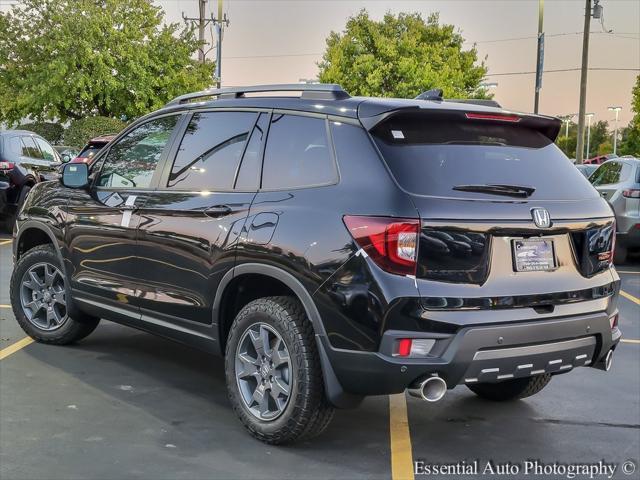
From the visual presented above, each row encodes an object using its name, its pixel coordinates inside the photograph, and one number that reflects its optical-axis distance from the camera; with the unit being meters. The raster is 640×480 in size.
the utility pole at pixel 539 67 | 37.39
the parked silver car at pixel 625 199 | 12.38
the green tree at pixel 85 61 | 34.56
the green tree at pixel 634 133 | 44.28
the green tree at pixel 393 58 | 47.59
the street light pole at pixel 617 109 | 93.06
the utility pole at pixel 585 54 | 33.59
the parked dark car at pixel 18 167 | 13.50
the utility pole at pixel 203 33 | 38.94
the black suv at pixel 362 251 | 3.82
